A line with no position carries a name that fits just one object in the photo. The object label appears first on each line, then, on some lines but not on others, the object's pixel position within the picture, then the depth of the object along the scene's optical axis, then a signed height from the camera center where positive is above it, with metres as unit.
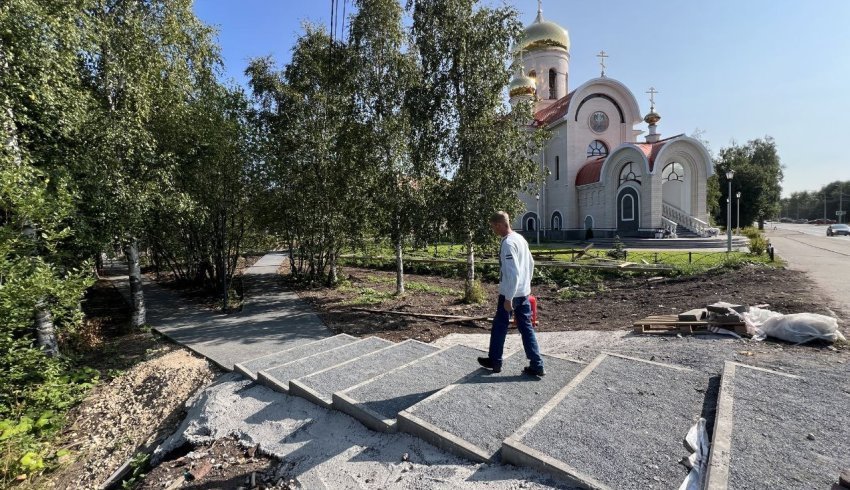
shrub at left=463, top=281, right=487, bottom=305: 10.99 -1.71
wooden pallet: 6.93 -1.76
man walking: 4.66 -0.75
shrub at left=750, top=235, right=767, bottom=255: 17.73 -0.97
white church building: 28.67 +4.66
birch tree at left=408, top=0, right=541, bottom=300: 10.23 +3.05
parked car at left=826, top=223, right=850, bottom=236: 37.41 -0.76
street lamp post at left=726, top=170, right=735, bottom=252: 20.75 -0.47
